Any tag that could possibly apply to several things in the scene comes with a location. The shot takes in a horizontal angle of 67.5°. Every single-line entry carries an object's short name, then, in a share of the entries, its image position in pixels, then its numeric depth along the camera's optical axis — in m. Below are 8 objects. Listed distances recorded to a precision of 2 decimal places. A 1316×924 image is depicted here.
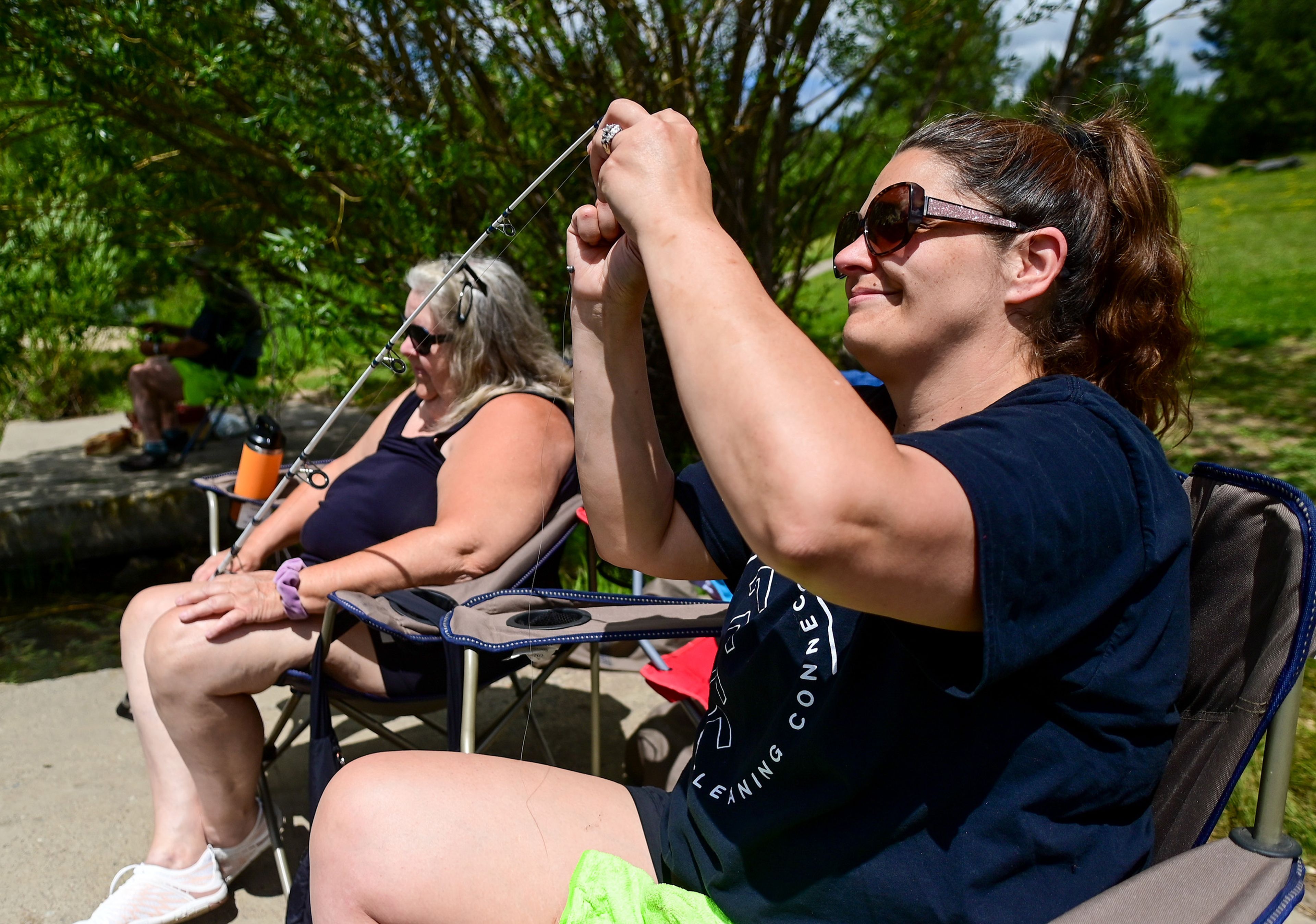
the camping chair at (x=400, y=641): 2.15
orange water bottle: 3.05
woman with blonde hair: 2.28
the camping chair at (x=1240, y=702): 1.16
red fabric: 2.33
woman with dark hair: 0.95
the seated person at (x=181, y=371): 5.97
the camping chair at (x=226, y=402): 4.59
